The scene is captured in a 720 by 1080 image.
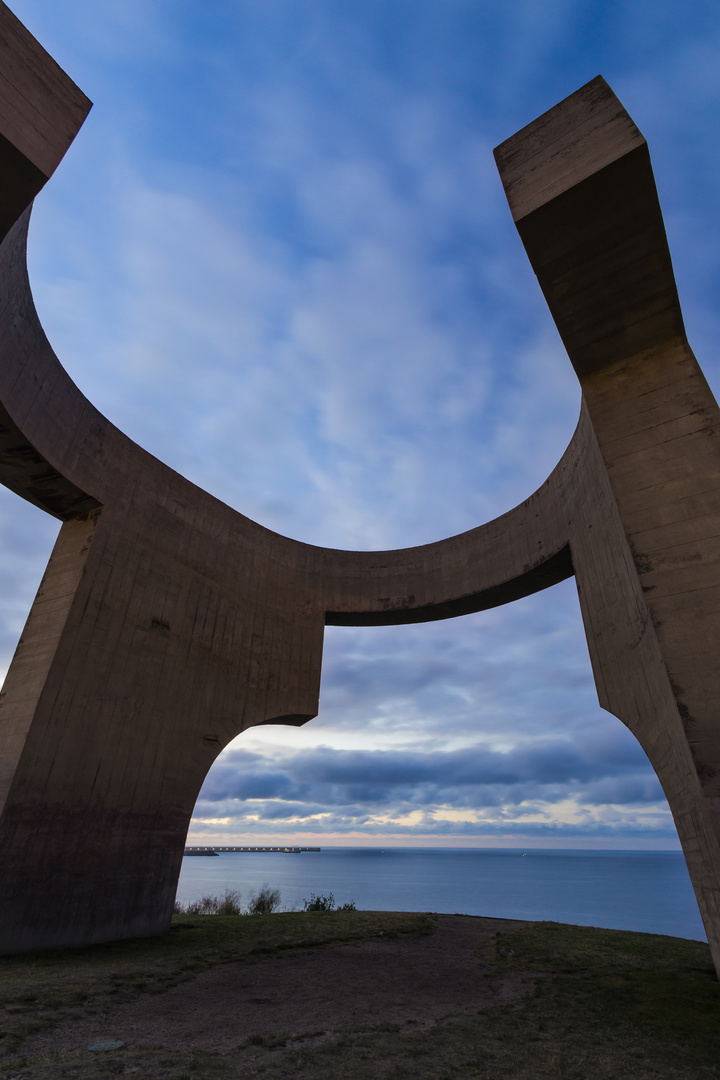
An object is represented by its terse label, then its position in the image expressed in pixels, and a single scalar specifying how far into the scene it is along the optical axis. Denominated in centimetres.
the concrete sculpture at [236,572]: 648
